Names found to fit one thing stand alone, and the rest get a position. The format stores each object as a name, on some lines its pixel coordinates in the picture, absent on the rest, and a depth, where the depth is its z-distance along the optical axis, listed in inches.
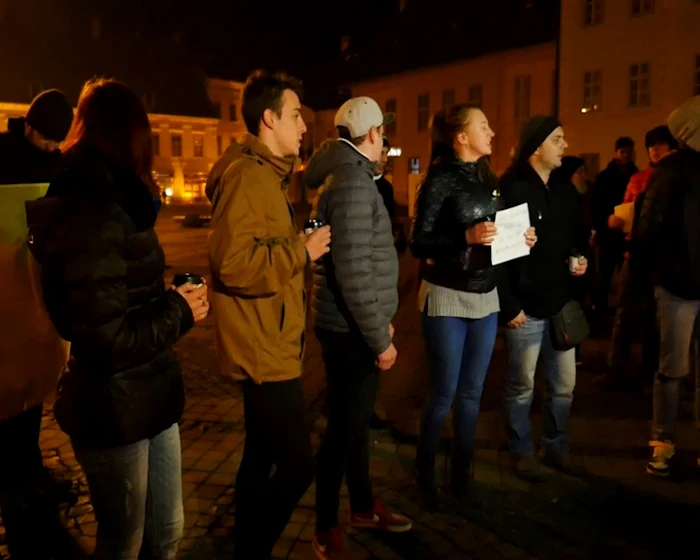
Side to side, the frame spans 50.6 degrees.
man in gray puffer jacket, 132.7
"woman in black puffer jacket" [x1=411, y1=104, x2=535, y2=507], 160.1
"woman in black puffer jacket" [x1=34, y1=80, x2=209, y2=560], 91.4
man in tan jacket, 113.0
